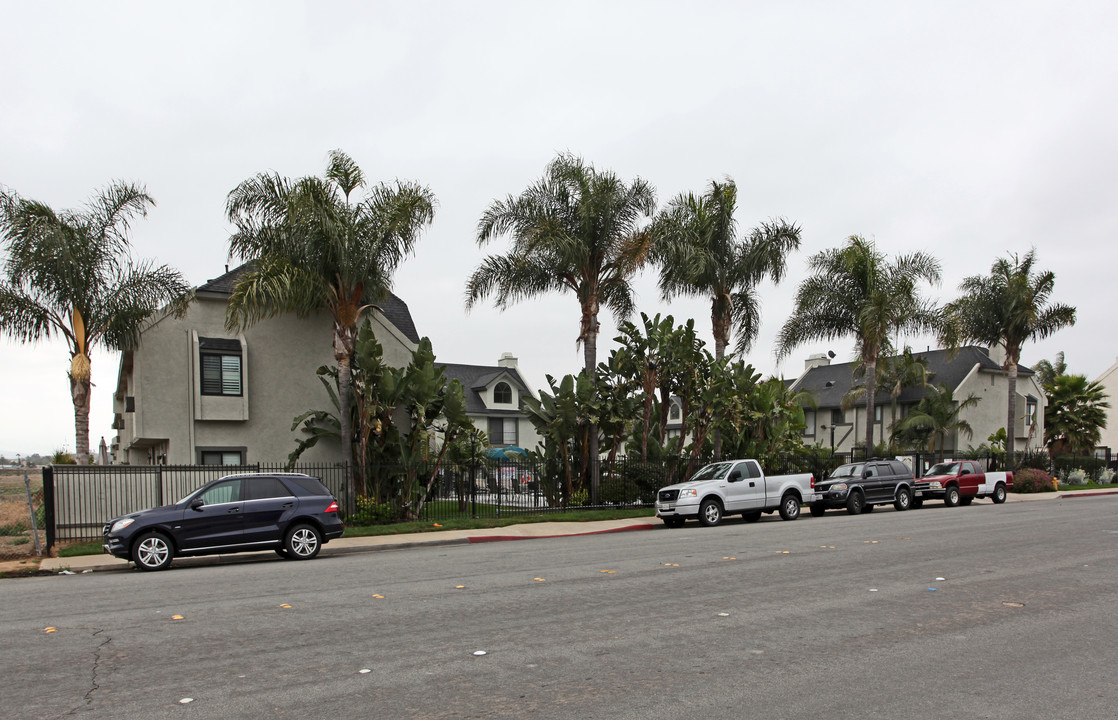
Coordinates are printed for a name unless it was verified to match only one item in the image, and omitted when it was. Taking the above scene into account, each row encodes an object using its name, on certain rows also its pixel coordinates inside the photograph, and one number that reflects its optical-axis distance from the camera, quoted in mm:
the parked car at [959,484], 29594
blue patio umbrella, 39788
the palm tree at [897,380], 42312
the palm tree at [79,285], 19953
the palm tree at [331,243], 20828
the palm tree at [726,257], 28422
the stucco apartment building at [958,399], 48438
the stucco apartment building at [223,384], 23188
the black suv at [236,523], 14609
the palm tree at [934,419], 44188
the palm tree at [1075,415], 47719
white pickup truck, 22203
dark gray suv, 26750
